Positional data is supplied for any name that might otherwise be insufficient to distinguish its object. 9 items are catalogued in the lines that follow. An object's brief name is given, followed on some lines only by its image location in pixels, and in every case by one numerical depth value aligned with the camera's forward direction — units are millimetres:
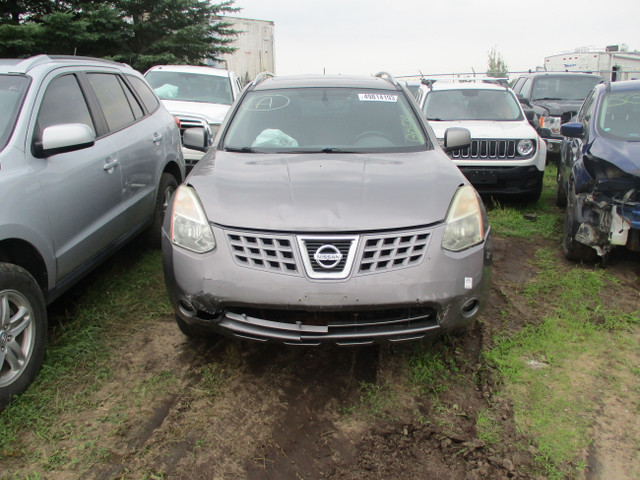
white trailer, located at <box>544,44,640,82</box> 17062
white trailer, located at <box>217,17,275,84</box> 21188
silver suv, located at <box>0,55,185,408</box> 2891
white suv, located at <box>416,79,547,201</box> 7022
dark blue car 4520
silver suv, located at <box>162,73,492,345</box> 2680
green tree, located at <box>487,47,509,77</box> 31234
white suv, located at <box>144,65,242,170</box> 8898
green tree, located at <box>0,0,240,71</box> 13117
